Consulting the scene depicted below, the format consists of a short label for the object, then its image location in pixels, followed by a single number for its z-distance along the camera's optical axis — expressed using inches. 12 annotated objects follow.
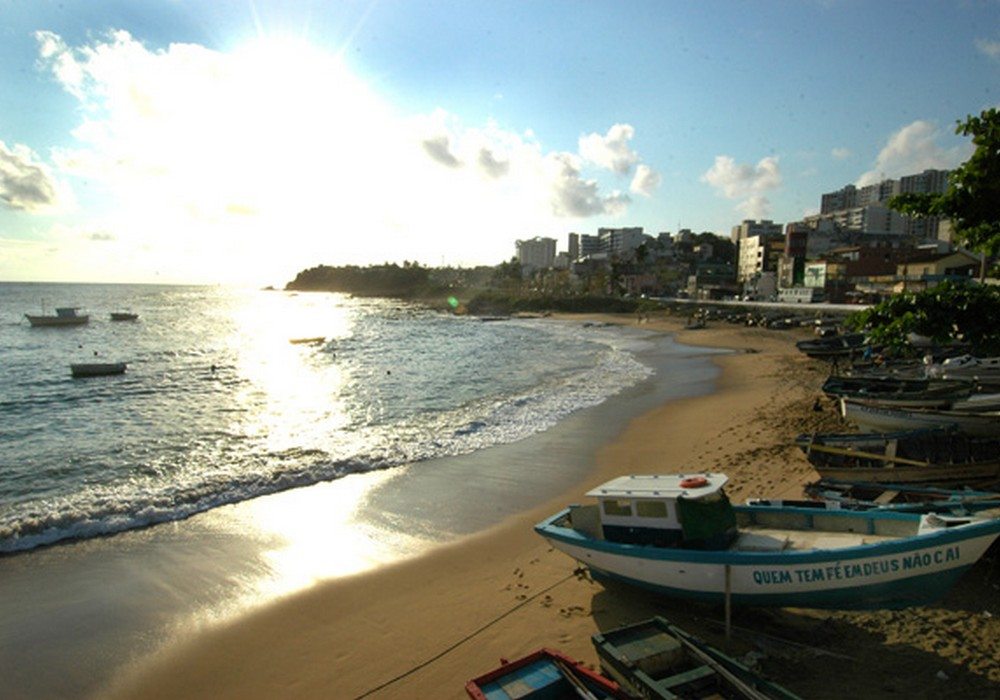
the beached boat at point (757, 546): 281.4
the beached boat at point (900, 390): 663.1
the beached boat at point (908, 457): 413.1
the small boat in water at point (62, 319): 2824.8
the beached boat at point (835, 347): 1220.5
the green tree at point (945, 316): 298.5
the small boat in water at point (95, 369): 1353.3
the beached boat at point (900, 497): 335.9
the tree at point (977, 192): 303.3
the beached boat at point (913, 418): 525.0
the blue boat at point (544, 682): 227.5
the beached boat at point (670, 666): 220.8
